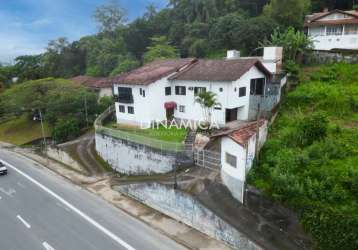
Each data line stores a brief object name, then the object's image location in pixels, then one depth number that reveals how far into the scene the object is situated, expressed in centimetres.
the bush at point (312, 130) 1786
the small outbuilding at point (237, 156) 1681
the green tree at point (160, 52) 5109
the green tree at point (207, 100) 2512
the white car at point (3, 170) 2908
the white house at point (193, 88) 2661
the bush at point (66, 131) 3684
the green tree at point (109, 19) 7748
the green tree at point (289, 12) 4134
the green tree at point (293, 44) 3262
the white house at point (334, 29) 3472
